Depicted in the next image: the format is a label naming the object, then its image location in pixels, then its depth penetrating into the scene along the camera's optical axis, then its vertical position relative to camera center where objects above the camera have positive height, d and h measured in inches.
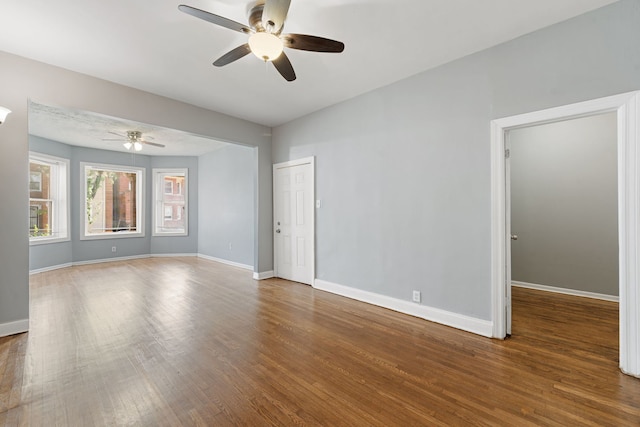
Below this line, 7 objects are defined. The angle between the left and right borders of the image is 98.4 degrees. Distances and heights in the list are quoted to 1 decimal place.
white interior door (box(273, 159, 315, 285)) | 182.9 -5.3
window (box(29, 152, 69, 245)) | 218.1 +13.1
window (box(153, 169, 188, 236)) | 299.4 +12.9
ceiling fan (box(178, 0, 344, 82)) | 72.7 +52.6
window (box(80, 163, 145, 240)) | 260.4 +12.9
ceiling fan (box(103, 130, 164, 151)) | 205.3 +57.9
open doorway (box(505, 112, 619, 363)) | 143.0 -5.8
